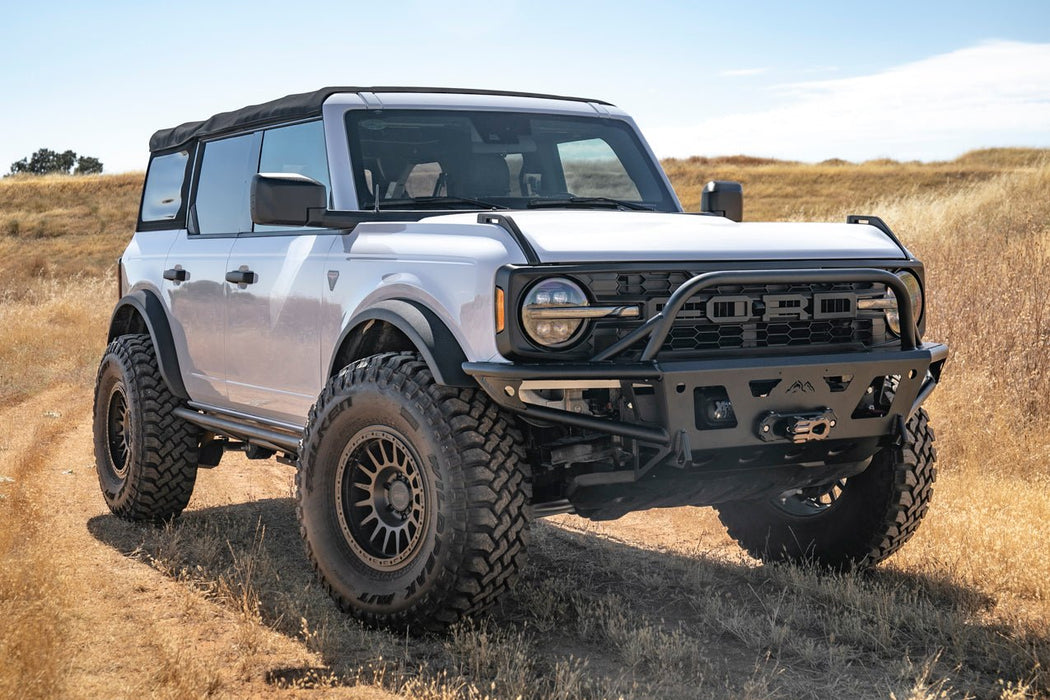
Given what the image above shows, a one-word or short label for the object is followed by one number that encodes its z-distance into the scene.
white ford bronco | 3.90
